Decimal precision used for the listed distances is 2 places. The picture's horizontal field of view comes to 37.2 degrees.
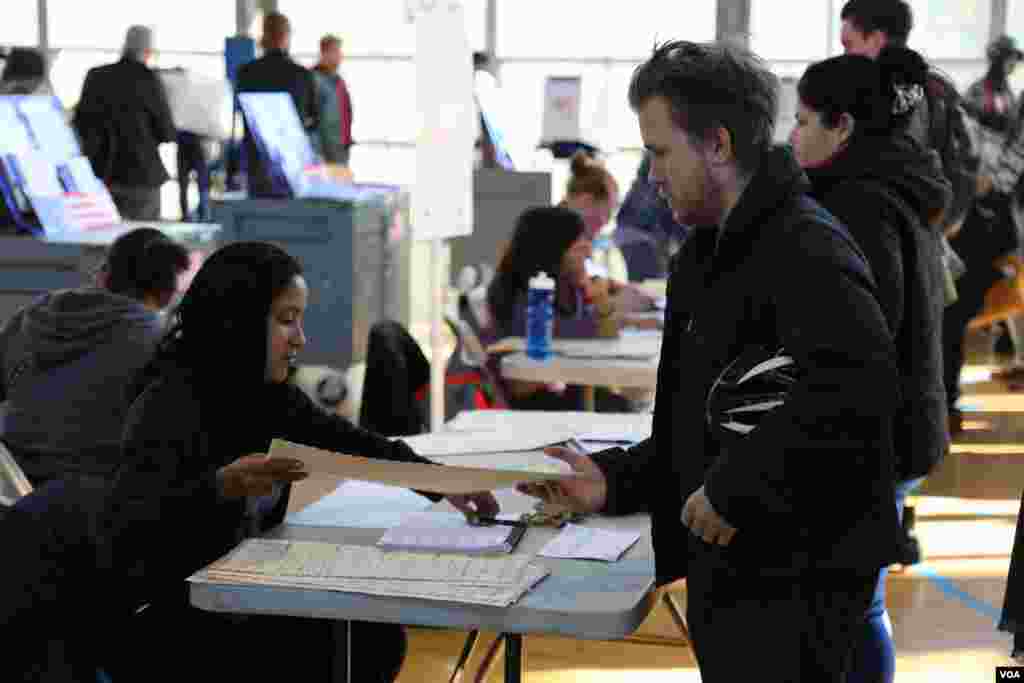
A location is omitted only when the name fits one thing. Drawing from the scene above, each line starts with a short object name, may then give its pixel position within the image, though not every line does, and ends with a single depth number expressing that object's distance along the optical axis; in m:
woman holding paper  2.29
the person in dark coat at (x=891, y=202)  2.76
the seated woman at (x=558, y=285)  5.01
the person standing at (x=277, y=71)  8.60
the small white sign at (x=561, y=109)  10.16
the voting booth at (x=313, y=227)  7.60
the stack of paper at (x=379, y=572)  2.05
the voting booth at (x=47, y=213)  5.98
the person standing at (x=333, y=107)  9.62
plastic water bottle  4.66
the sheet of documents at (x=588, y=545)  2.27
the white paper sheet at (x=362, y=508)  2.50
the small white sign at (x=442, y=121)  4.11
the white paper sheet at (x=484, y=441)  2.93
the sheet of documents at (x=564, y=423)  3.22
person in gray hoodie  3.43
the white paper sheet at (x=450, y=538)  2.29
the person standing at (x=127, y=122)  8.91
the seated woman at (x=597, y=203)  5.88
